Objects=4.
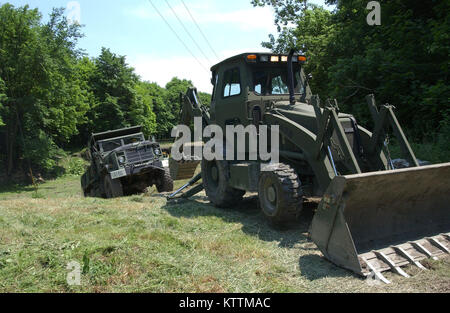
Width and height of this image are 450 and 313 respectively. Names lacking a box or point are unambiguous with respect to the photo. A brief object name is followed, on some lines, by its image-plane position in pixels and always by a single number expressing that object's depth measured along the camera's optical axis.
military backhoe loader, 4.14
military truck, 11.12
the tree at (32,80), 23.55
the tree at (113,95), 35.91
